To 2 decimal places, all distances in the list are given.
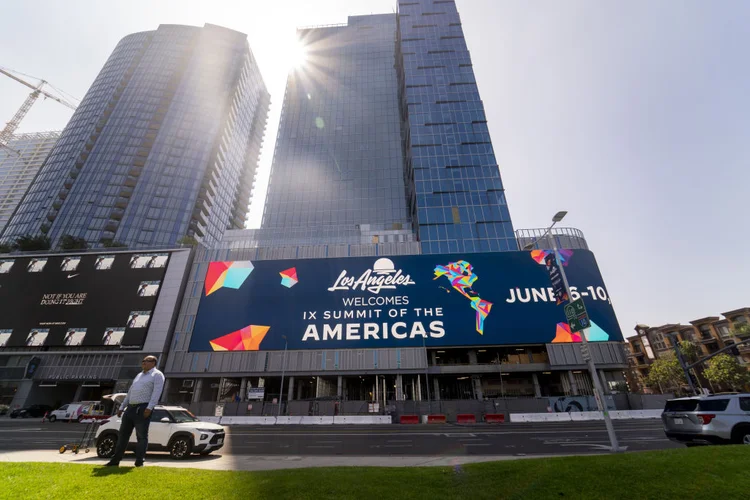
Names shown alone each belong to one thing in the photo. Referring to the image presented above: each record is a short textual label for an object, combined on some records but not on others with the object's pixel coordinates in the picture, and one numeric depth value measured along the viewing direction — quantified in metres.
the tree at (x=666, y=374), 66.91
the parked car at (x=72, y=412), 35.22
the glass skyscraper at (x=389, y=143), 61.25
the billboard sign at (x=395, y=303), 43.12
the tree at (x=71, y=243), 68.00
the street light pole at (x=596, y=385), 12.26
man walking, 8.09
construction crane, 106.19
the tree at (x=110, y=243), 71.07
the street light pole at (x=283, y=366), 36.22
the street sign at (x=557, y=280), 16.84
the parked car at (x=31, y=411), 41.22
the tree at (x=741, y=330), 56.72
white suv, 11.77
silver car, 10.95
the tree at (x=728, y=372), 55.44
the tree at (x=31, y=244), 67.45
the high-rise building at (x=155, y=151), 86.38
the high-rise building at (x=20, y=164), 149.50
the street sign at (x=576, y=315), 14.32
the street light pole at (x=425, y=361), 41.13
